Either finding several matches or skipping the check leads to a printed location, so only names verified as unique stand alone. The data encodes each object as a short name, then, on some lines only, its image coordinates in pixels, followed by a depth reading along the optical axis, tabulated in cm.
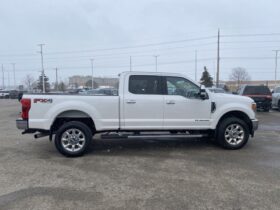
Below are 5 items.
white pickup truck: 602
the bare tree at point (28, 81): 8534
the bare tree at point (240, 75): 7571
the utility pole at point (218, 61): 3326
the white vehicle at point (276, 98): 1716
